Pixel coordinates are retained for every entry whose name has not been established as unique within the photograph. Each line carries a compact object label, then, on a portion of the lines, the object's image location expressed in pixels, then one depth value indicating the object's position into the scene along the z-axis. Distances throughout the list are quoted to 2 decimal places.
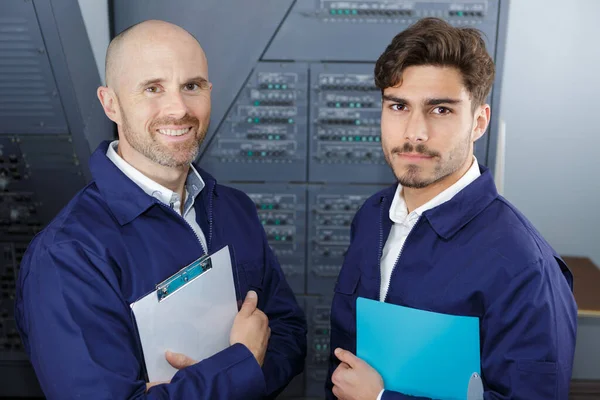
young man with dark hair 1.11
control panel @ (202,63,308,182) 2.22
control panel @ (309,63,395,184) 2.21
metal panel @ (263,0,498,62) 2.15
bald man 1.11
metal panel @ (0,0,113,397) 1.91
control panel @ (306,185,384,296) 2.34
